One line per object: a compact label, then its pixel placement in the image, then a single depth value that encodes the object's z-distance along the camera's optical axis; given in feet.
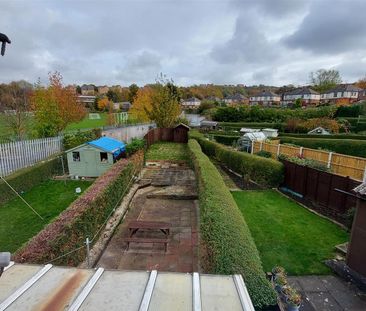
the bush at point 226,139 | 96.74
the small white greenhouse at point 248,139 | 71.26
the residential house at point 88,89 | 340.49
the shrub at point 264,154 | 55.73
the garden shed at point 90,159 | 44.91
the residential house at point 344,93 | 203.17
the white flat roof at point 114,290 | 7.50
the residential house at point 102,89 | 365.85
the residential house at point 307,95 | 231.91
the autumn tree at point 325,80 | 237.25
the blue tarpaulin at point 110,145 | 44.62
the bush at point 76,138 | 55.21
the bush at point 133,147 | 47.11
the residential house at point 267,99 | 276.41
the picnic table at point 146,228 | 21.71
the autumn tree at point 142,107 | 103.01
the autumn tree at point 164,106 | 95.24
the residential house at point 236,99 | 284.76
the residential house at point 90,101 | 237.31
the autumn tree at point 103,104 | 215.51
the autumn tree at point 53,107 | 59.06
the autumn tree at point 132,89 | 215.74
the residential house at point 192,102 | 273.03
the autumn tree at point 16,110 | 55.47
